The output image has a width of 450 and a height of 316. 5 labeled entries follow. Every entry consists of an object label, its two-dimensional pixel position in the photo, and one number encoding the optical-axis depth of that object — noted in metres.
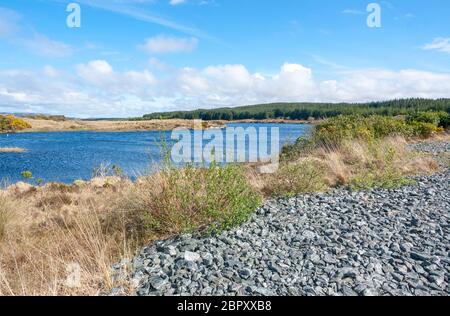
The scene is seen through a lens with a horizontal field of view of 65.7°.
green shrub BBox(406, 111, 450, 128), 21.50
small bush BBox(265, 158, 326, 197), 6.50
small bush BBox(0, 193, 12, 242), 5.66
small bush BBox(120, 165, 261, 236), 4.62
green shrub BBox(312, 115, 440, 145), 13.28
